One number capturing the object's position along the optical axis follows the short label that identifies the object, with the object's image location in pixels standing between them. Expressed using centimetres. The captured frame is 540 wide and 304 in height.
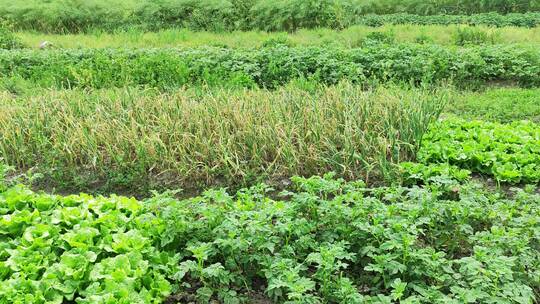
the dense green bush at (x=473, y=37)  1023
